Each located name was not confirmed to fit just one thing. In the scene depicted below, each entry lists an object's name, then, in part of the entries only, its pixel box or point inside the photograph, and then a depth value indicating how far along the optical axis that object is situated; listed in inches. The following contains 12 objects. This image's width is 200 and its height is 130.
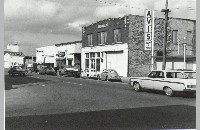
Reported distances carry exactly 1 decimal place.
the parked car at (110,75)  1234.1
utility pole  1010.1
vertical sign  1294.3
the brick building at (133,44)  1515.7
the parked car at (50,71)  1876.2
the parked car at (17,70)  1647.4
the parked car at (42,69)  1915.6
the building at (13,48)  4563.0
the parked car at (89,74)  1375.5
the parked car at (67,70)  1654.0
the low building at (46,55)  2701.5
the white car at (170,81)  630.5
